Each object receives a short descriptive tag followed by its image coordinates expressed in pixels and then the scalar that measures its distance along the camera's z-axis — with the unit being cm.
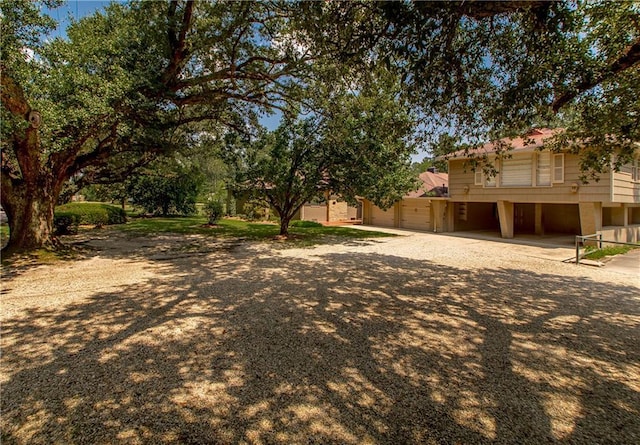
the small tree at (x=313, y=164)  1302
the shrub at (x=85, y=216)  1403
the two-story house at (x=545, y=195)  1312
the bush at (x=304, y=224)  2159
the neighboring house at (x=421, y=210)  1902
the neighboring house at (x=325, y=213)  2562
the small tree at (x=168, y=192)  2044
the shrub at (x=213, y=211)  1944
